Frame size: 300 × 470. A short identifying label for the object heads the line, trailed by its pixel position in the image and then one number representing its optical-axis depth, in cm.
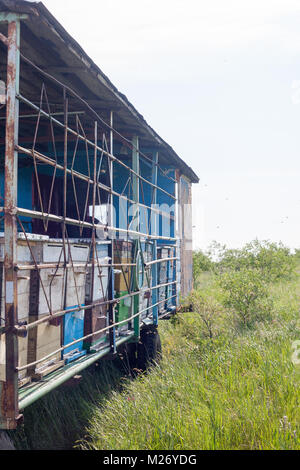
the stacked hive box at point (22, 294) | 312
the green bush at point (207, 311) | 871
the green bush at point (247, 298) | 947
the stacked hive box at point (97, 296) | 436
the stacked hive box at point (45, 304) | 344
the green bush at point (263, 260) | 1518
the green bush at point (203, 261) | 1842
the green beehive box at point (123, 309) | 529
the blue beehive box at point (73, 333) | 398
